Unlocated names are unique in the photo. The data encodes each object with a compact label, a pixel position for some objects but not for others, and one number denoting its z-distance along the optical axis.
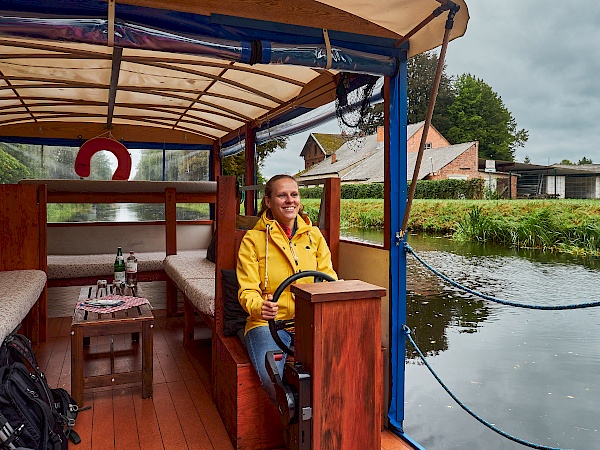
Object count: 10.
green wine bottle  4.39
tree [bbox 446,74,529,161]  44.00
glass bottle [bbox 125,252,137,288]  4.46
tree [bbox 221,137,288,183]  8.26
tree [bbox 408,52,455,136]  41.41
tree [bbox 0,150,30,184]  7.09
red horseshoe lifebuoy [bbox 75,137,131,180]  6.23
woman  2.58
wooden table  3.11
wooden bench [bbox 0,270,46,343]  2.96
